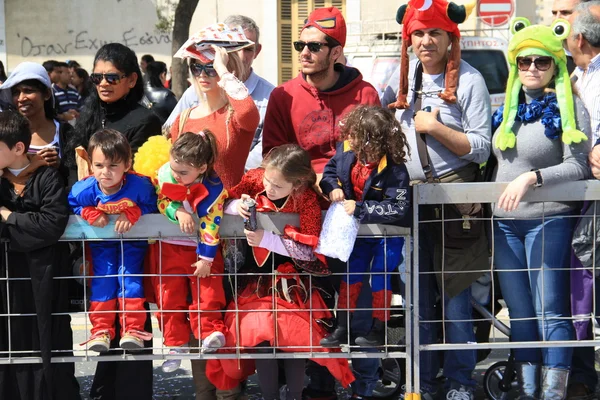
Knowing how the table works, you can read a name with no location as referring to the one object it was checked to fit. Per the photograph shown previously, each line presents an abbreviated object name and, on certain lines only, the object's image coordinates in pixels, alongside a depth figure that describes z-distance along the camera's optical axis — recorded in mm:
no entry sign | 36812
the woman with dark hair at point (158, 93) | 21984
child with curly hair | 8930
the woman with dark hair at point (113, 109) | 10445
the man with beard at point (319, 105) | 10141
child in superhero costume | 9023
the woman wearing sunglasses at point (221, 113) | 9867
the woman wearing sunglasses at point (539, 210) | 9617
